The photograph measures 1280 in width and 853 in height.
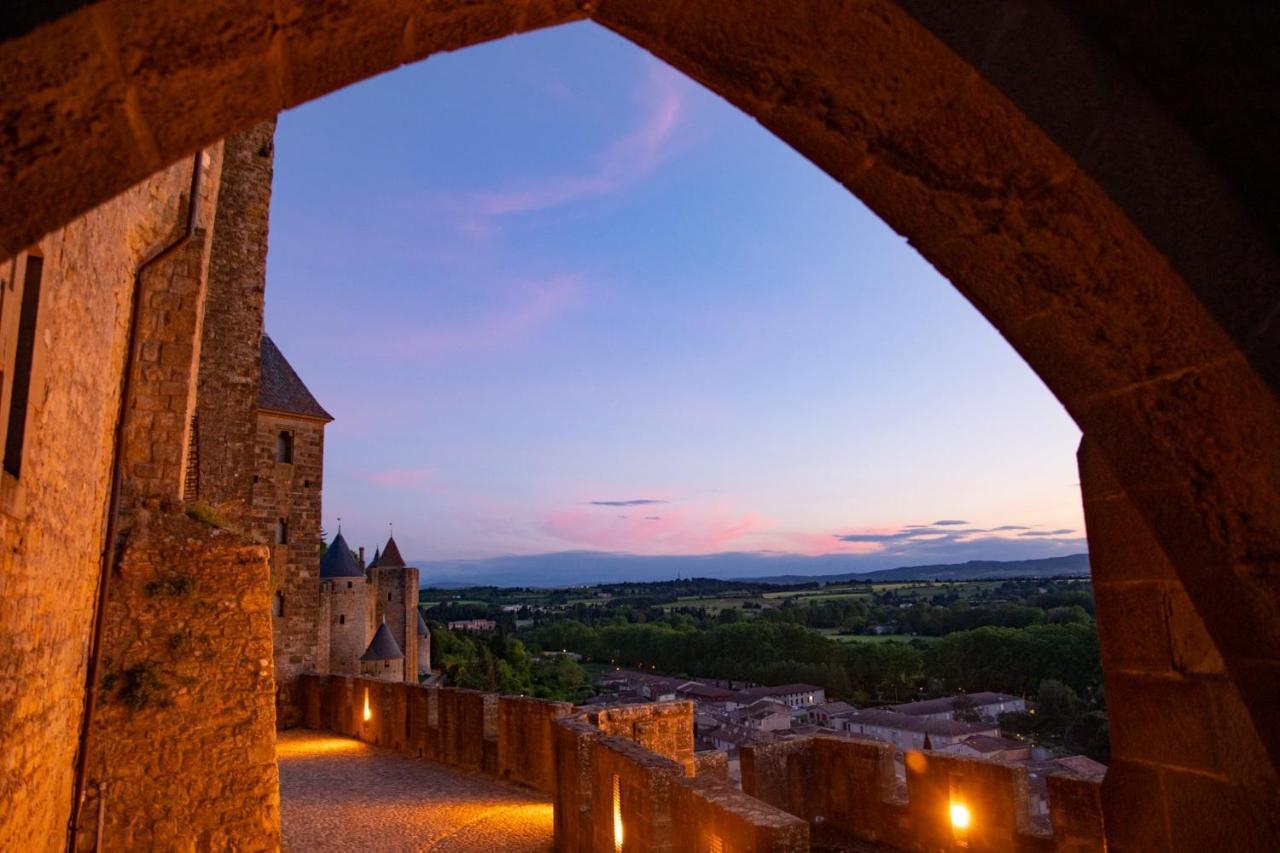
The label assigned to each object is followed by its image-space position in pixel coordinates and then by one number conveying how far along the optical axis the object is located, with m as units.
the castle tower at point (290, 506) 18.14
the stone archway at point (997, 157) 1.38
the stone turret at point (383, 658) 30.03
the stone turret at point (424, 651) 41.88
